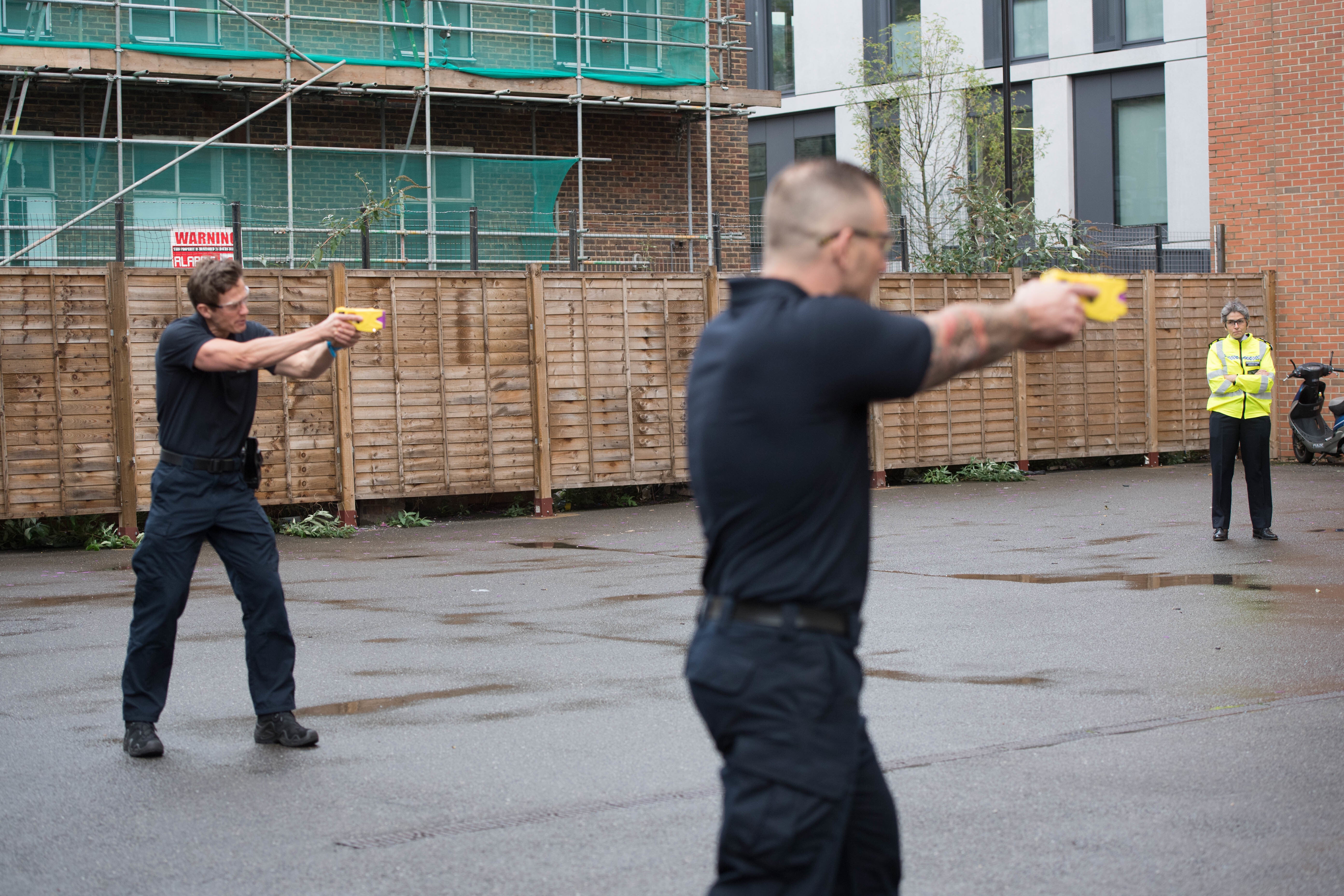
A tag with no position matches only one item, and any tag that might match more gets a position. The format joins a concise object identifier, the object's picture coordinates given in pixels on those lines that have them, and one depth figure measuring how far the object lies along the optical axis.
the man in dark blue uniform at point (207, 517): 6.50
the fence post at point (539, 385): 16.67
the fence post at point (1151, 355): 20.95
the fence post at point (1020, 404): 20.08
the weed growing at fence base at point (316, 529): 15.41
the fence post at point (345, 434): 15.67
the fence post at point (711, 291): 17.88
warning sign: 19.86
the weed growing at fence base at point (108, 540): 14.59
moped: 20.00
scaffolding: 20.20
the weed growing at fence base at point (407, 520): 16.31
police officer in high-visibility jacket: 12.75
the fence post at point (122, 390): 14.62
